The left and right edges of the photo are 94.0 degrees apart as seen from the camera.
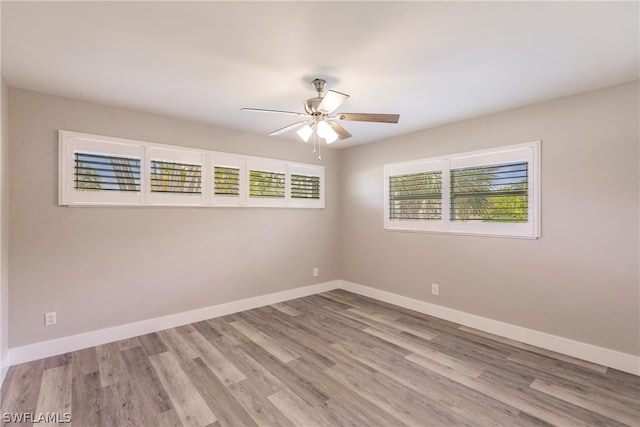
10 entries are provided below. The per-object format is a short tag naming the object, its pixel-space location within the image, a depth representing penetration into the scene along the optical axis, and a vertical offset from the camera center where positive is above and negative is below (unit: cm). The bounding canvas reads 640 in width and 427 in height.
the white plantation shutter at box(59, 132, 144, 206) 287 +42
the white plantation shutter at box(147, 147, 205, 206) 336 +42
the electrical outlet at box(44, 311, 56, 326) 280 -101
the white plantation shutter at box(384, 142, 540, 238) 312 +24
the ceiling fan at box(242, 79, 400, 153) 233 +81
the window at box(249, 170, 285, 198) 419 +41
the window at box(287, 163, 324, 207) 464 +44
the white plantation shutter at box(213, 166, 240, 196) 384 +41
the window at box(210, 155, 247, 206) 383 +41
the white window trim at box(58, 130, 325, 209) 287 +52
